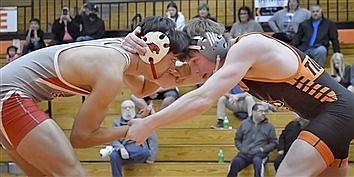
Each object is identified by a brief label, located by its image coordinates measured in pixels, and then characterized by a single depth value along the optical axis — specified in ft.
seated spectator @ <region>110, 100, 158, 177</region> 25.04
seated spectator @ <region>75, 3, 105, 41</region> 35.65
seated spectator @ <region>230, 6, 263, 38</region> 33.06
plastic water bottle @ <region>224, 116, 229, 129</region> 28.12
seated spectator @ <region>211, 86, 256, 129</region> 28.17
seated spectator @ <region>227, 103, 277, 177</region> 24.13
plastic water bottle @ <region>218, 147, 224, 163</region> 26.45
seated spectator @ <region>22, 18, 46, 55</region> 35.53
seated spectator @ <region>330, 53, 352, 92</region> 27.99
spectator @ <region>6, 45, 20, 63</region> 35.53
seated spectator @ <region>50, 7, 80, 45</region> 35.63
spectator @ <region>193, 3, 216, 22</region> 33.12
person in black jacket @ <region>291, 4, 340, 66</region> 31.24
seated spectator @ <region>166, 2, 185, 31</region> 33.50
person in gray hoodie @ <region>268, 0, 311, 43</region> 32.93
